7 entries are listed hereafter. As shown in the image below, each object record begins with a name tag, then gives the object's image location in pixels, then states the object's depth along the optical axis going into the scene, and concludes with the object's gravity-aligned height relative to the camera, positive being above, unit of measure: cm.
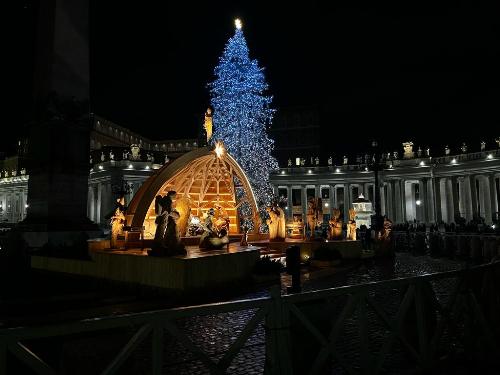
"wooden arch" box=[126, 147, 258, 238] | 1839 +206
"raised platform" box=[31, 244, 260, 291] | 1213 -158
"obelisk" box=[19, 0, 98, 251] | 2400 +583
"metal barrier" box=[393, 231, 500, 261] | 2163 -164
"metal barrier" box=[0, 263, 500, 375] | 358 -128
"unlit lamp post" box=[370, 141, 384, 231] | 2759 +251
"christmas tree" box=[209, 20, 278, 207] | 3394 +936
